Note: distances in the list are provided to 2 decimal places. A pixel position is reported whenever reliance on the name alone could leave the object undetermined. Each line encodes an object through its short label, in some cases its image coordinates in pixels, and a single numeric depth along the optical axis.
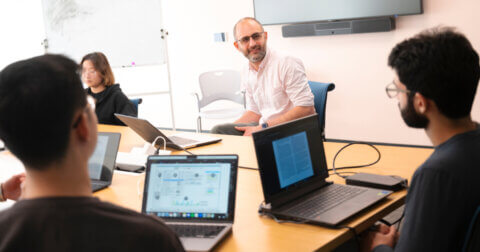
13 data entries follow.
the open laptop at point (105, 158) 2.27
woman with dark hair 3.86
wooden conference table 1.56
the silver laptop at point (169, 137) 2.75
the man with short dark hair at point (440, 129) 1.41
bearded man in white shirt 3.47
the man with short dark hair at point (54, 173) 0.92
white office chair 5.08
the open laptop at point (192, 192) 1.66
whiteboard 5.62
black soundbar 4.46
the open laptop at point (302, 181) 1.74
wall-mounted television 4.35
